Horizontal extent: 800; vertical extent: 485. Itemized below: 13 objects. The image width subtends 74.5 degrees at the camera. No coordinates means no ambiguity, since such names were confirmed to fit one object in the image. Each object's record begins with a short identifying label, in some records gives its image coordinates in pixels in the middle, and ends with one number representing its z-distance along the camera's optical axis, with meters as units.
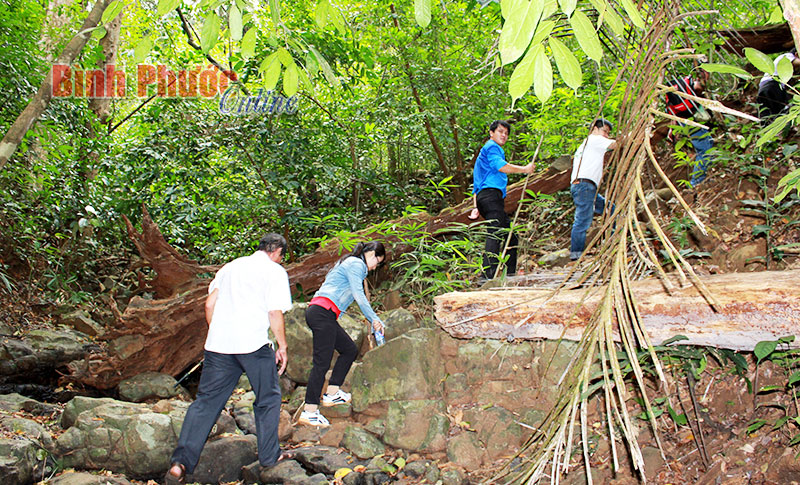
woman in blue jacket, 4.95
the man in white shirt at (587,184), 5.83
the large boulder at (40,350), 7.20
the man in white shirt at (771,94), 5.92
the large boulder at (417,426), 4.48
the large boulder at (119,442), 4.41
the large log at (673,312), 3.11
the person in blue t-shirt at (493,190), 5.74
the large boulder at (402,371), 4.79
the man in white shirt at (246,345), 4.20
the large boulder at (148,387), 6.20
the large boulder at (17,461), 3.88
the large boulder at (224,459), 4.34
